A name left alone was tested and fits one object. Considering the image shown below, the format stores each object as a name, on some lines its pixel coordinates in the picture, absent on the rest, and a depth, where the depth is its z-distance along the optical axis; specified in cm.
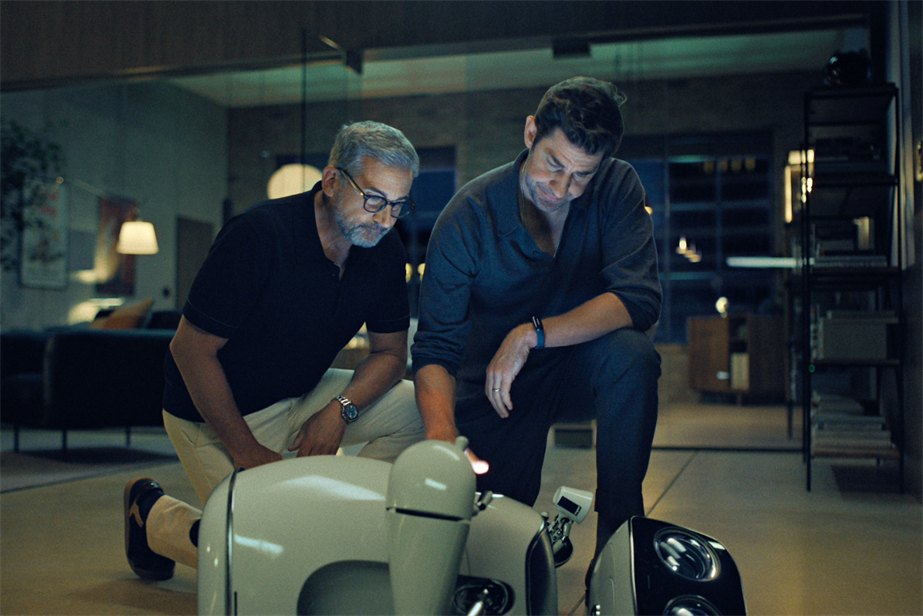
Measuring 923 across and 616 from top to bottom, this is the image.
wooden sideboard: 730
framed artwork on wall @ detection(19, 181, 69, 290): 651
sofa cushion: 452
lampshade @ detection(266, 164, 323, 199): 555
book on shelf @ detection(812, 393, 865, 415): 297
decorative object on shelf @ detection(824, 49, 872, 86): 306
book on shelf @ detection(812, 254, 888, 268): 295
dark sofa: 351
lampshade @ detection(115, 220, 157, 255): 690
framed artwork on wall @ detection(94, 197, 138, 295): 754
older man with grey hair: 143
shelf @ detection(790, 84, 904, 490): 284
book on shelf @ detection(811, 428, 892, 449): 281
